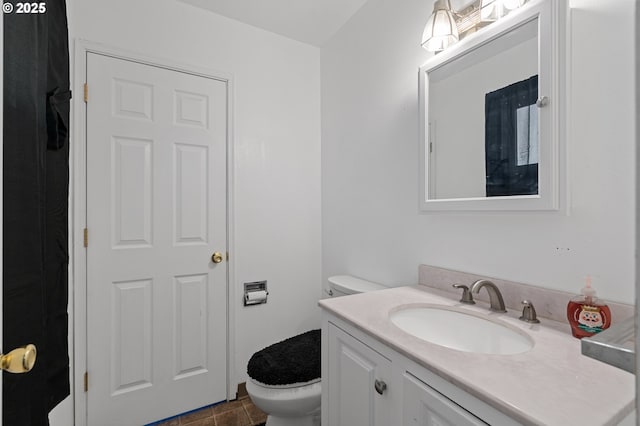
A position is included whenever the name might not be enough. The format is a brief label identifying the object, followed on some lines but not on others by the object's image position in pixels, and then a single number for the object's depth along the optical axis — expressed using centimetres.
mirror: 89
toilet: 133
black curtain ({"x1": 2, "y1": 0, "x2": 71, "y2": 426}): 60
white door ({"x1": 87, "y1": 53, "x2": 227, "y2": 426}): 157
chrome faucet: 98
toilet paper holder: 194
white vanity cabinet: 64
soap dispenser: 76
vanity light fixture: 106
